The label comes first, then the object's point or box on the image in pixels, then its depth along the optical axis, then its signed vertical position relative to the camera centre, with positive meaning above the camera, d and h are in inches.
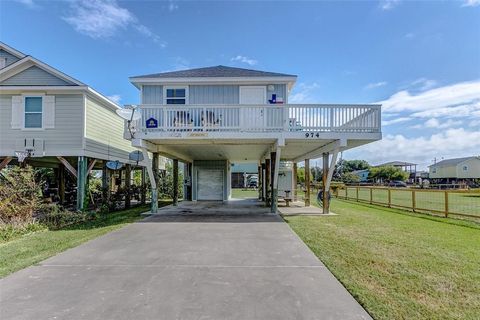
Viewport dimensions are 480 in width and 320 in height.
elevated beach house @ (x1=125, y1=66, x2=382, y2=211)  408.8 +78.1
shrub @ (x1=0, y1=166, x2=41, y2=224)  310.1 -25.9
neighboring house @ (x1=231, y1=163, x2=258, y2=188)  1478.8 +3.1
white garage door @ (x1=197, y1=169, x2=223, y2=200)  729.6 -26.3
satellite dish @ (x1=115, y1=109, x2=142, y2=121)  378.0 +79.1
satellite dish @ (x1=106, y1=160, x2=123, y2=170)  509.9 +15.4
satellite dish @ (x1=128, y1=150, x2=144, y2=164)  554.1 +34.3
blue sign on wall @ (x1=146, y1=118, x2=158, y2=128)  409.4 +71.5
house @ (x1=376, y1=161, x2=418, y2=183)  3068.9 +94.8
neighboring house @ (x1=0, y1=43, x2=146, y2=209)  457.7 +91.9
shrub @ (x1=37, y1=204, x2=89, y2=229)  352.2 -56.5
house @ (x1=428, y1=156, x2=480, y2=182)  2174.0 +32.6
